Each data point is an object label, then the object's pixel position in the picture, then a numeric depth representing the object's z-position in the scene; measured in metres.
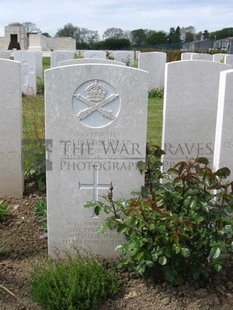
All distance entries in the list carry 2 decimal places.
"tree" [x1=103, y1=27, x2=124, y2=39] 61.73
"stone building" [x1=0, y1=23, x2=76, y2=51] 39.19
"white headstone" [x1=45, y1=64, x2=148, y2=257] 3.01
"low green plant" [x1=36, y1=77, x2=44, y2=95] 12.23
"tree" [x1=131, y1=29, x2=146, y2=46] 62.23
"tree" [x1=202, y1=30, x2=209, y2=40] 72.50
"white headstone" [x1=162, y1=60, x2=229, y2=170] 4.13
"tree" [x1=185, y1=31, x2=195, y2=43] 68.68
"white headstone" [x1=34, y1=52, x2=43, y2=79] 14.62
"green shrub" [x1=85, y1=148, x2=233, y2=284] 2.71
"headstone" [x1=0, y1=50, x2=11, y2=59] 13.99
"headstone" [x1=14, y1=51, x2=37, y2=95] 11.77
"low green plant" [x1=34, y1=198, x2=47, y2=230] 3.87
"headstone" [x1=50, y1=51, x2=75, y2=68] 13.01
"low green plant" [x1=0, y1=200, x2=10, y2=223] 4.00
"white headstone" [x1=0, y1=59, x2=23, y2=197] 4.30
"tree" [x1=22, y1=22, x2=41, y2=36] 57.25
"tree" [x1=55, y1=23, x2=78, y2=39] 59.78
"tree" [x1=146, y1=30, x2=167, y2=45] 61.19
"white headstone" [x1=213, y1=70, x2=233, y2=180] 3.26
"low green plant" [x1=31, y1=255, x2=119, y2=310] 2.67
